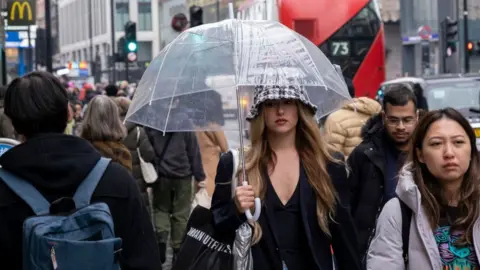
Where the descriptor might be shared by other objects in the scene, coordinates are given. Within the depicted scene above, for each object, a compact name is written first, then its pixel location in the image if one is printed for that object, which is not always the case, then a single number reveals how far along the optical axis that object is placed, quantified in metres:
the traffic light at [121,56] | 35.12
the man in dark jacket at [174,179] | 10.65
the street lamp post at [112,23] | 44.47
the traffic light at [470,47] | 38.28
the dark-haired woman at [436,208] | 4.05
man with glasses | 6.36
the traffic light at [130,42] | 33.28
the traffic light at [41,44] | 31.81
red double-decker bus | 22.89
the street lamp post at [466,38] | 37.97
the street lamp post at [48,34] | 23.27
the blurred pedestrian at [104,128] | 8.41
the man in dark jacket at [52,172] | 3.63
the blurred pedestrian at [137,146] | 10.26
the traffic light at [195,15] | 24.27
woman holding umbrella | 4.60
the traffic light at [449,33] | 37.31
